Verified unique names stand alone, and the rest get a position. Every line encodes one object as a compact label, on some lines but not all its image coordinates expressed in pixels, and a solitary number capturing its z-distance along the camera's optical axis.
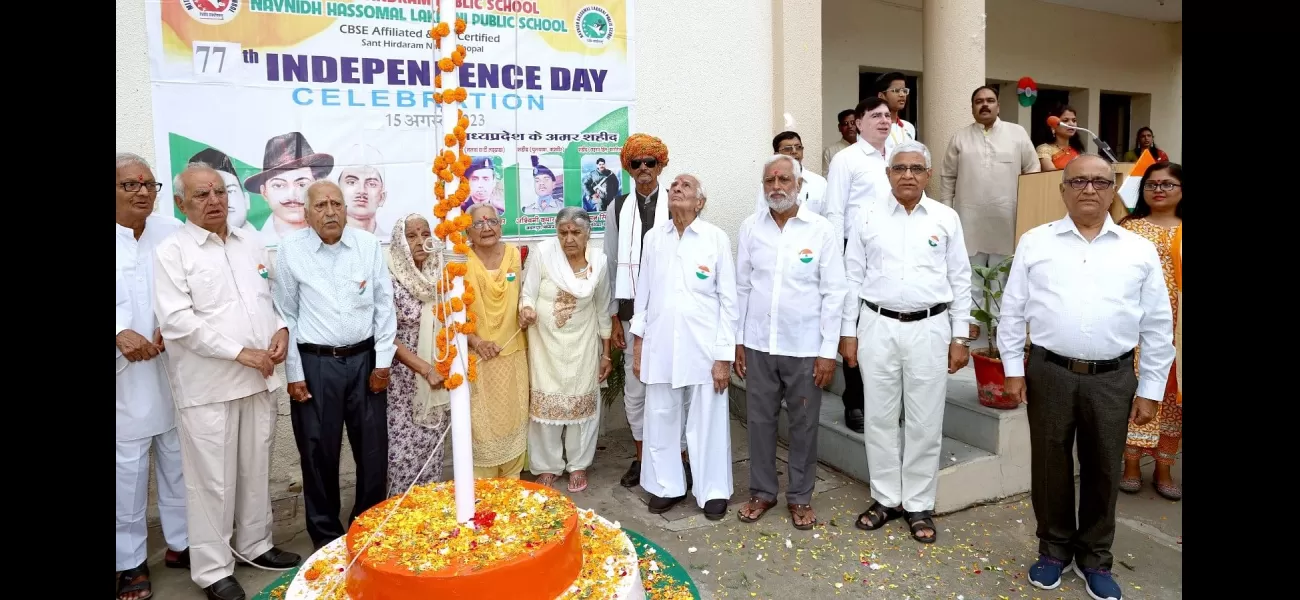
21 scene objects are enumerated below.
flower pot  4.39
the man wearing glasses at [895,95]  5.24
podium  5.26
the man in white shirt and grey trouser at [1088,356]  3.12
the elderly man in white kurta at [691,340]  4.15
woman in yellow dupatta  4.34
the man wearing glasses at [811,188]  5.14
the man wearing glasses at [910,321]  3.78
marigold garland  2.36
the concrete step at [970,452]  4.20
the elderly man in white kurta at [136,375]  3.41
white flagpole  2.57
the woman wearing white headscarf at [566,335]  4.52
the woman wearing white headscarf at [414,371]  4.09
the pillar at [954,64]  6.38
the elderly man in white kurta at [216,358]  3.24
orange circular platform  2.40
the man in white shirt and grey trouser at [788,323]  3.97
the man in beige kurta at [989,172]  5.80
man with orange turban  4.60
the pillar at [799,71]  6.02
